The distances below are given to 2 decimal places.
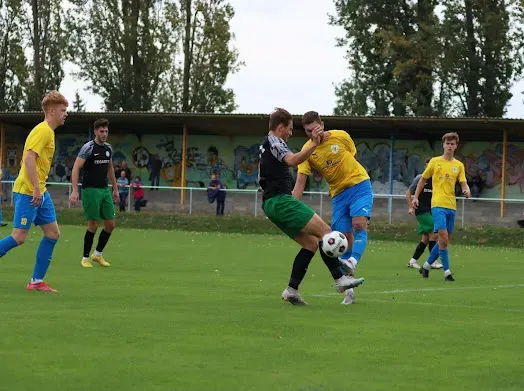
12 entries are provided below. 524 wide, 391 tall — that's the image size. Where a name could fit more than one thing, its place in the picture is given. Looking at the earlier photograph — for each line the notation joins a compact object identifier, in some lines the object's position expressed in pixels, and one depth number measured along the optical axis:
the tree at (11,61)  60.53
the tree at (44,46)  59.88
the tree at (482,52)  52.03
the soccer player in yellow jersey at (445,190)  16.70
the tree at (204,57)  57.62
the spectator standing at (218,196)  38.94
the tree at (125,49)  57.19
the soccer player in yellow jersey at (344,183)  12.95
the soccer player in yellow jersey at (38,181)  12.30
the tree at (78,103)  61.41
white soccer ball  11.51
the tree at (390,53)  54.47
